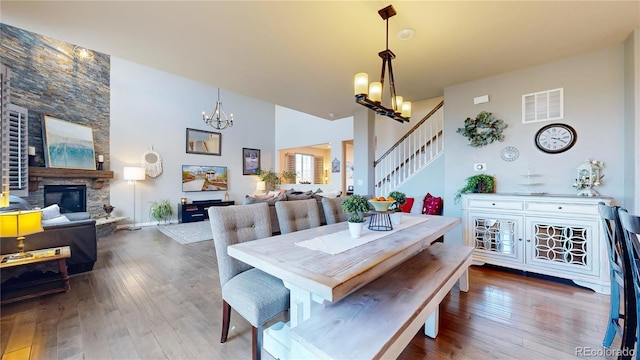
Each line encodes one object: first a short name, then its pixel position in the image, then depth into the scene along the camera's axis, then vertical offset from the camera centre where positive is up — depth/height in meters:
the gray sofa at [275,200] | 4.35 -0.41
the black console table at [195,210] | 6.62 -0.86
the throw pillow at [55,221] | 2.97 -0.52
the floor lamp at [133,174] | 5.73 +0.14
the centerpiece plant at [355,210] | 1.75 -0.23
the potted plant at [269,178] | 8.66 +0.04
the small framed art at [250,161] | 8.41 +0.64
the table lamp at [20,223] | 2.07 -0.38
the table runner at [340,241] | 1.48 -0.42
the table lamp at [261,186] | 8.45 -0.23
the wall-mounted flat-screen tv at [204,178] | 7.10 +0.04
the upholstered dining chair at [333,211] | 2.70 -0.36
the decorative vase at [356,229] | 1.74 -0.36
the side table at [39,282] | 2.30 -1.07
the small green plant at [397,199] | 2.20 -0.18
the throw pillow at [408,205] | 4.32 -0.47
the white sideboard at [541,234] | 2.49 -0.65
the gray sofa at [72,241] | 2.77 -0.72
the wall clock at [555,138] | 2.92 +0.49
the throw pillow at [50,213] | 3.33 -0.46
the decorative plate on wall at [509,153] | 3.26 +0.34
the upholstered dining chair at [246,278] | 1.49 -0.70
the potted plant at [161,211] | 6.36 -0.82
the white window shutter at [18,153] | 4.03 +0.46
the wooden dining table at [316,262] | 1.07 -0.42
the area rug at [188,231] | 4.77 -1.16
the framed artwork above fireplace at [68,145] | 4.70 +0.72
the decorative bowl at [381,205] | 1.91 -0.21
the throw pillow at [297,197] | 4.82 -0.36
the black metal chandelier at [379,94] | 2.09 +0.80
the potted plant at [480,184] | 3.31 -0.08
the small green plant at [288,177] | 10.28 +0.09
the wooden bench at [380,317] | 1.02 -0.70
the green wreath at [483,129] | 3.35 +0.70
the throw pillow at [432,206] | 3.89 -0.44
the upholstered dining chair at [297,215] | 2.23 -0.35
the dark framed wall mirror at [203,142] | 7.20 +1.15
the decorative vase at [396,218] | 2.28 -0.37
